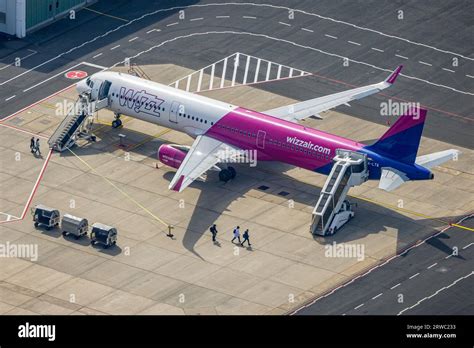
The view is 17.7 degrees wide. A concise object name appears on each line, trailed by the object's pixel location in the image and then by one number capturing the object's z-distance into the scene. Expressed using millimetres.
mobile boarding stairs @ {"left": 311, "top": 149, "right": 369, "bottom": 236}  157375
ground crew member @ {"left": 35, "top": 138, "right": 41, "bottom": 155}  174750
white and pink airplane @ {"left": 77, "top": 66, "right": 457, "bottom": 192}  159750
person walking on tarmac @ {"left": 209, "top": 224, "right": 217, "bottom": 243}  156500
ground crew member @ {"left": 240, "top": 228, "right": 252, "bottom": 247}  155375
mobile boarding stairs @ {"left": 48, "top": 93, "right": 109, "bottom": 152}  175750
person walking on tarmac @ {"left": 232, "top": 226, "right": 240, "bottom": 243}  156125
